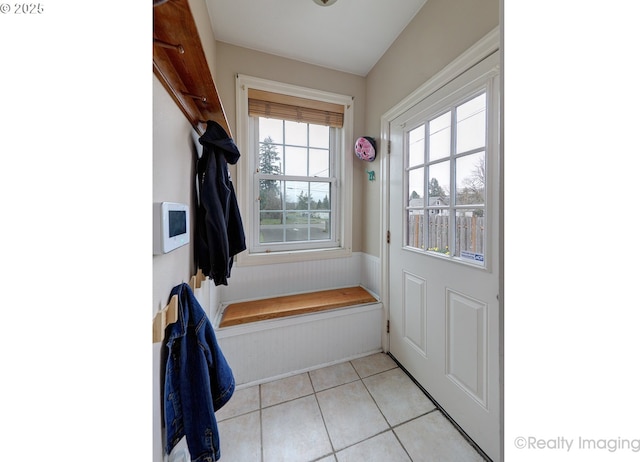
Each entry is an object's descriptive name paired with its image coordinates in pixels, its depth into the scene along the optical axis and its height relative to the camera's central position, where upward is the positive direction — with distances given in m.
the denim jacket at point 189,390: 0.70 -0.52
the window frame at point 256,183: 1.77 +0.44
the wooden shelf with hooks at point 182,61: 0.50 +0.49
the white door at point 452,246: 1.06 -0.11
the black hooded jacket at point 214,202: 1.00 +0.12
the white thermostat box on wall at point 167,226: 0.60 +0.00
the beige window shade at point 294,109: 1.82 +1.04
